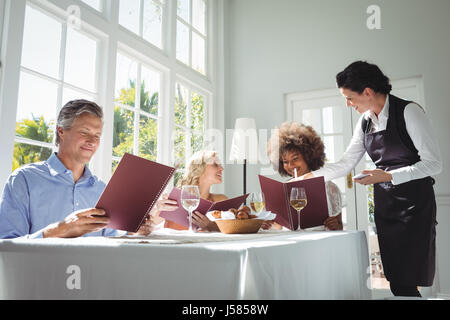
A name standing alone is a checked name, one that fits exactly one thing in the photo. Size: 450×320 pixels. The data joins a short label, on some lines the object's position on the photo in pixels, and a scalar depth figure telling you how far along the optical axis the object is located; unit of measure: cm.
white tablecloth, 75
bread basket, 137
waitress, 177
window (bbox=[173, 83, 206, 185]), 374
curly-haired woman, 253
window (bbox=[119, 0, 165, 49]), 315
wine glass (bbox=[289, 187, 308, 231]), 153
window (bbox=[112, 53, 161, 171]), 298
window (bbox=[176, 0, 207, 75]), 393
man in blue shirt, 108
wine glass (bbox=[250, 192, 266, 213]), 147
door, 373
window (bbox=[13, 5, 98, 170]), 224
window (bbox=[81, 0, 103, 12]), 279
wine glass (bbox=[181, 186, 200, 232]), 131
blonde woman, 268
